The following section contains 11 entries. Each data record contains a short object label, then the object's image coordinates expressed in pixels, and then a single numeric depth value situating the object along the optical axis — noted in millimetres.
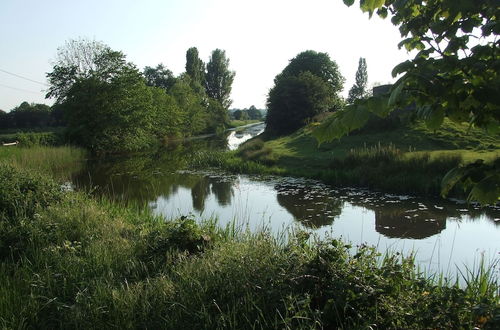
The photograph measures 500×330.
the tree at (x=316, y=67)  57775
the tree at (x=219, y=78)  90044
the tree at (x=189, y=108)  61056
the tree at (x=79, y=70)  35812
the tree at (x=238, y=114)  140525
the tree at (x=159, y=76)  89125
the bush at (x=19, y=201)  6945
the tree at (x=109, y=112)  33531
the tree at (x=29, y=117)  62403
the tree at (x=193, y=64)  82188
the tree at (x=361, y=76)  87075
